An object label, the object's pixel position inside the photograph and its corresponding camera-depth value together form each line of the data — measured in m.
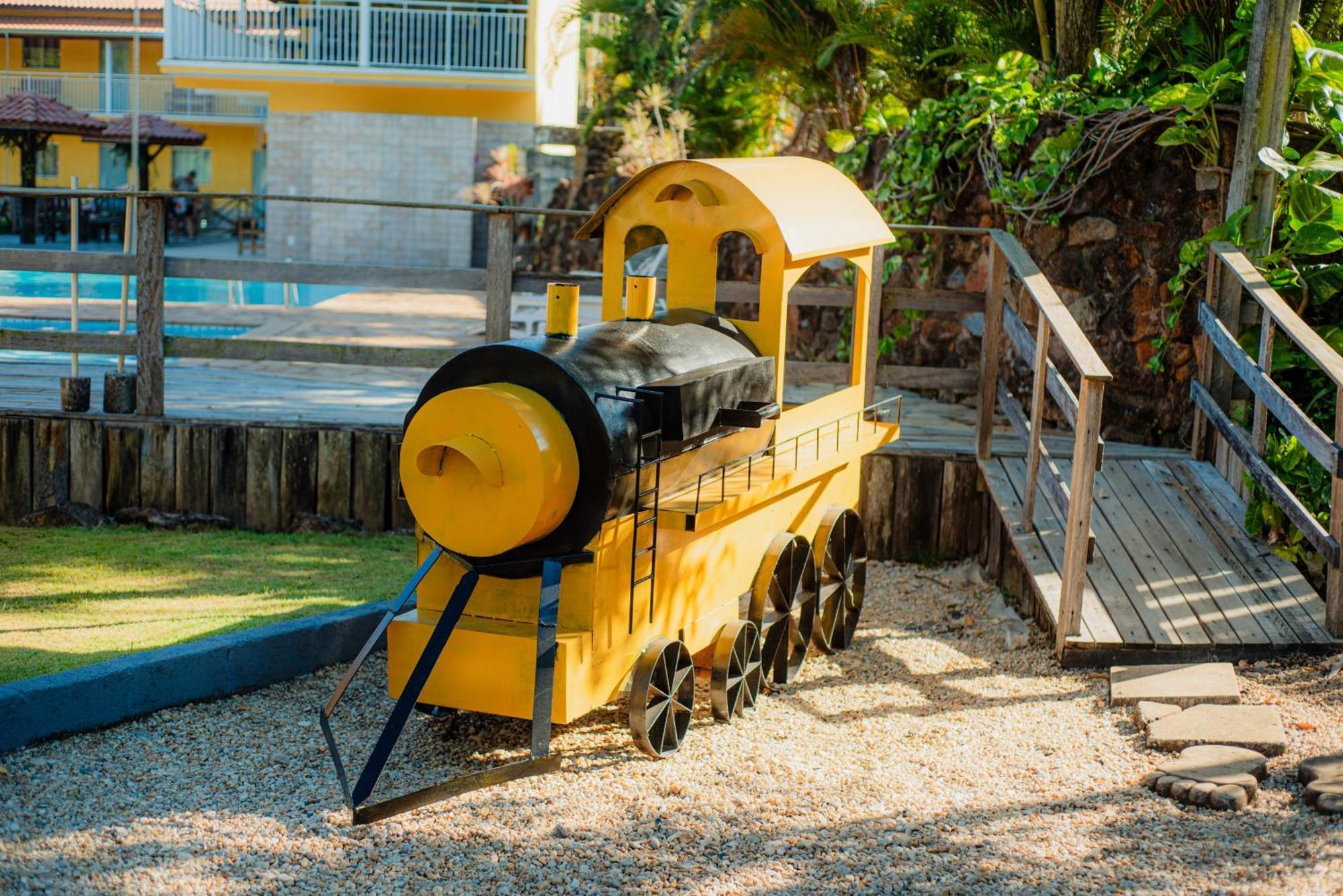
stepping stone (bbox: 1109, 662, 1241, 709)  5.35
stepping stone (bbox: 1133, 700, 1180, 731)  5.19
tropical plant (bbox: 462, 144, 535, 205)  23.51
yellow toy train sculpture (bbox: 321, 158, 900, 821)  4.39
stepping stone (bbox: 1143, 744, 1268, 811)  4.45
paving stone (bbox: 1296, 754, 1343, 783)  4.52
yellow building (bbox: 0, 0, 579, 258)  22.80
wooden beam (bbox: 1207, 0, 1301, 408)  7.19
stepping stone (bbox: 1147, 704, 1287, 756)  4.87
